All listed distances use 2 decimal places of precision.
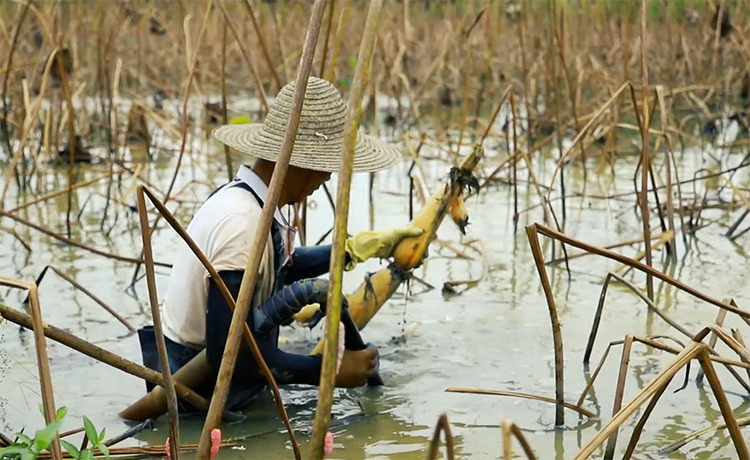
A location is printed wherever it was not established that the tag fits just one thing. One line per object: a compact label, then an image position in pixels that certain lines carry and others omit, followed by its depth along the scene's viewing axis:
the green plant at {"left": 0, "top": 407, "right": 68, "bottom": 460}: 1.81
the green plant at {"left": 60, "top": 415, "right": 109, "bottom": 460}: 2.12
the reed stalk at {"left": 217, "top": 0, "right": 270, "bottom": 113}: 3.78
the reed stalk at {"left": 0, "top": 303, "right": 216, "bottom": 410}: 1.91
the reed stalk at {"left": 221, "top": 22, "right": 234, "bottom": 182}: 4.21
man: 2.94
